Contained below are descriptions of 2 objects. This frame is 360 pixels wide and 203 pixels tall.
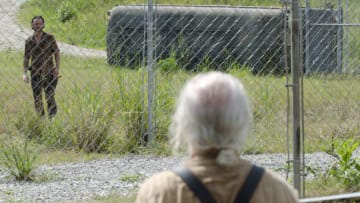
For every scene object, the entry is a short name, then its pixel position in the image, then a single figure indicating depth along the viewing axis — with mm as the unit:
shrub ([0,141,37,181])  13293
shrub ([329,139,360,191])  11717
